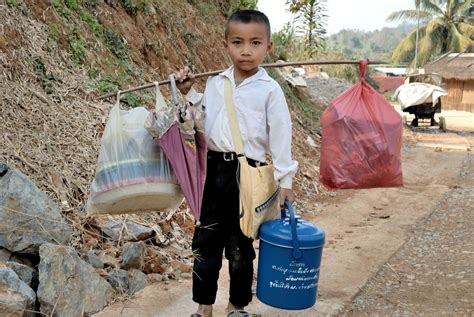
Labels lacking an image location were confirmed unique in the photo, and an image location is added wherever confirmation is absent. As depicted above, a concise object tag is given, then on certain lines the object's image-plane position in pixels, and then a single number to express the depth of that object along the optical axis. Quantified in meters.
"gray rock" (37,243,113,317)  3.37
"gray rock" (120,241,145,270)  4.24
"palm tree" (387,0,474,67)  36.06
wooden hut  27.95
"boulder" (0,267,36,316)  3.10
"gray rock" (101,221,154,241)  4.59
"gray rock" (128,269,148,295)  4.07
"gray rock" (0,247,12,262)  3.64
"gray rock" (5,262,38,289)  3.47
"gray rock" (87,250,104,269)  4.11
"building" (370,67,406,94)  37.84
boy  3.16
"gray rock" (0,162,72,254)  3.64
